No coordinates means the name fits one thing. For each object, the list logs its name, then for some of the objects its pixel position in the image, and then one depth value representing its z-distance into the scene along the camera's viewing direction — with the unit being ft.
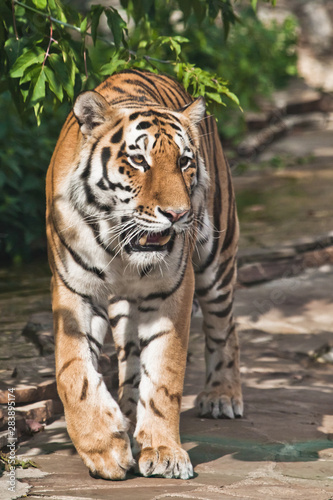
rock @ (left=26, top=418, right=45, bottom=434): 25.70
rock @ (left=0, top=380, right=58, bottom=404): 26.10
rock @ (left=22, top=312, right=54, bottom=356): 32.53
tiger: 21.57
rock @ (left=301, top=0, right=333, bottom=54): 104.99
